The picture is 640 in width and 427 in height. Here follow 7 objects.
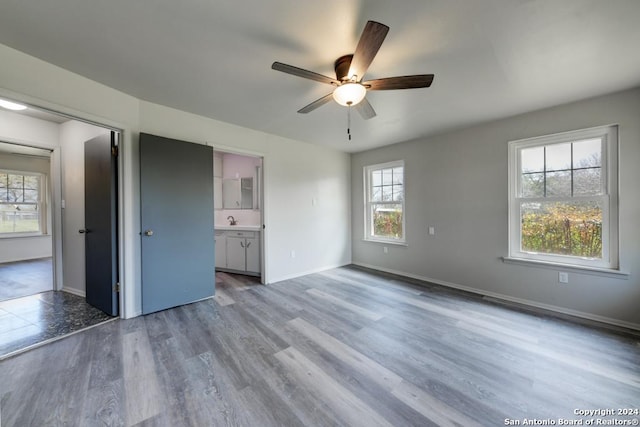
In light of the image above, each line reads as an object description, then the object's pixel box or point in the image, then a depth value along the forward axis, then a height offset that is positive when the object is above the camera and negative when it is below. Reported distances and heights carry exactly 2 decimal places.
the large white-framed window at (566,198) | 2.57 +0.13
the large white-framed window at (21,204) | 5.07 +0.21
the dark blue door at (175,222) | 2.70 -0.12
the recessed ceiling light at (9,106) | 2.81 +1.29
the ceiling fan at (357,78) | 1.52 +0.98
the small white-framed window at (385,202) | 4.44 +0.16
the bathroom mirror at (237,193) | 4.93 +0.39
